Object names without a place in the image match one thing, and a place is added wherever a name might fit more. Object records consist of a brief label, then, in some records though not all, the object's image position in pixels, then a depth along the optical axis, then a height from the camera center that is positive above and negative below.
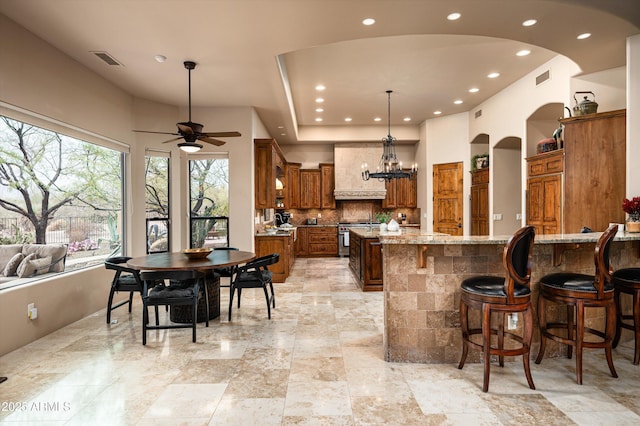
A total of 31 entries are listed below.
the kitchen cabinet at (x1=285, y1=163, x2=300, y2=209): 9.71 +0.69
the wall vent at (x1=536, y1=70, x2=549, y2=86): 5.22 +1.97
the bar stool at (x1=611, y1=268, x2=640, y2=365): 2.87 -0.69
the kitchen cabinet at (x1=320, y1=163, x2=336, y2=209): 9.82 +0.67
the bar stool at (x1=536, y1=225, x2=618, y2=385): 2.60 -0.64
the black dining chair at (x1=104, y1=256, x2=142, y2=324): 3.87 -0.81
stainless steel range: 9.41 -0.73
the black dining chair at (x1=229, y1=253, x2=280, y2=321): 4.17 -0.81
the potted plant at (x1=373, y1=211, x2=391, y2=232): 5.94 -0.14
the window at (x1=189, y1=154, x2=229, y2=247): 6.14 +0.20
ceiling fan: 4.18 +0.94
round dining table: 3.52 -0.55
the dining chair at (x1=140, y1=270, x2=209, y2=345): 3.46 -0.84
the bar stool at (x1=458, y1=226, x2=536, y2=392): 2.47 -0.62
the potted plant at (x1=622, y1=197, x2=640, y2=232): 3.25 -0.04
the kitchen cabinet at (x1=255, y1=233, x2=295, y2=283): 6.28 -0.69
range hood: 9.58 +1.07
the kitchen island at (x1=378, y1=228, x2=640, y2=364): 2.96 -0.72
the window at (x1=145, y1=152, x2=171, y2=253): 5.72 +0.16
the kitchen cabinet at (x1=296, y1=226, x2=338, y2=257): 9.68 -0.85
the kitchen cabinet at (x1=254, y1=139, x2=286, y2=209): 6.39 +0.69
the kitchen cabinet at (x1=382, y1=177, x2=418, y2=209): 9.65 +0.45
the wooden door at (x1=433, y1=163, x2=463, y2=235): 8.15 +0.26
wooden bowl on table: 4.02 -0.49
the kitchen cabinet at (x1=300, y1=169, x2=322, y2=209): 9.84 +0.61
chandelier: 6.54 +0.78
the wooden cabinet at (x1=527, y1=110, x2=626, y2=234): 4.04 +0.44
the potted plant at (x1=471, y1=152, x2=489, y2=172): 7.34 +1.01
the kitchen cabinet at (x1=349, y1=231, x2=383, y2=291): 5.51 -0.87
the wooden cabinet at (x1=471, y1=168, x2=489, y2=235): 7.21 +0.15
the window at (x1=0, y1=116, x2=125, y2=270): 3.51 +0.23
